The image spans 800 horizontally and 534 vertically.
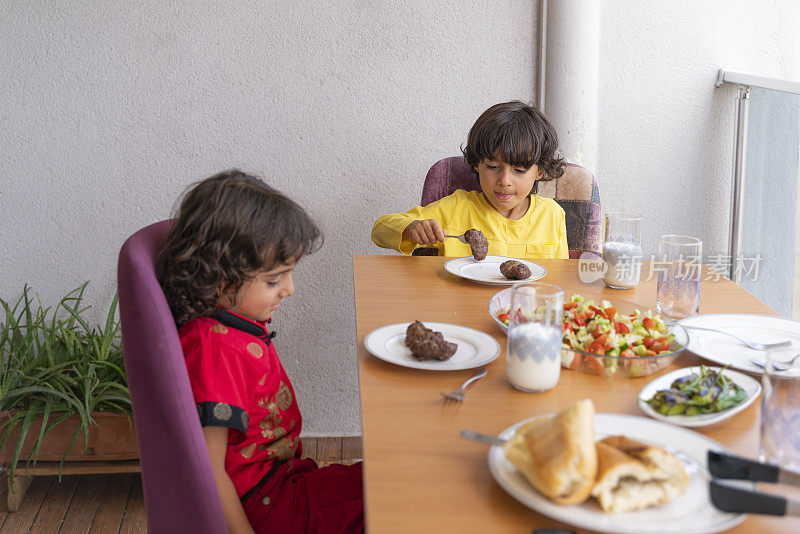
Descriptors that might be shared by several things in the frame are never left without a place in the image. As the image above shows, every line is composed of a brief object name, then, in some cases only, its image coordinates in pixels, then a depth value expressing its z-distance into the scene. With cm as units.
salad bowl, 120
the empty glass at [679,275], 145
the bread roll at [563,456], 79
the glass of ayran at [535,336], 110
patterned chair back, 240
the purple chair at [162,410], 101
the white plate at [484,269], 174
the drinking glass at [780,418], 85
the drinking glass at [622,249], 165
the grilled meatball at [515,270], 174
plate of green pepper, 103
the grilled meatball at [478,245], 187
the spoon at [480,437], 92
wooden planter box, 226
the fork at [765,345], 132
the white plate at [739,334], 127
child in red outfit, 124
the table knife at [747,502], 74
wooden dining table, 81
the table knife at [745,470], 81
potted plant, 222
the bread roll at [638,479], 79
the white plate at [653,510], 77
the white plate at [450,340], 122
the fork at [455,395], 111
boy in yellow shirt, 213
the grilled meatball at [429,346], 122
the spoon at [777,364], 121
